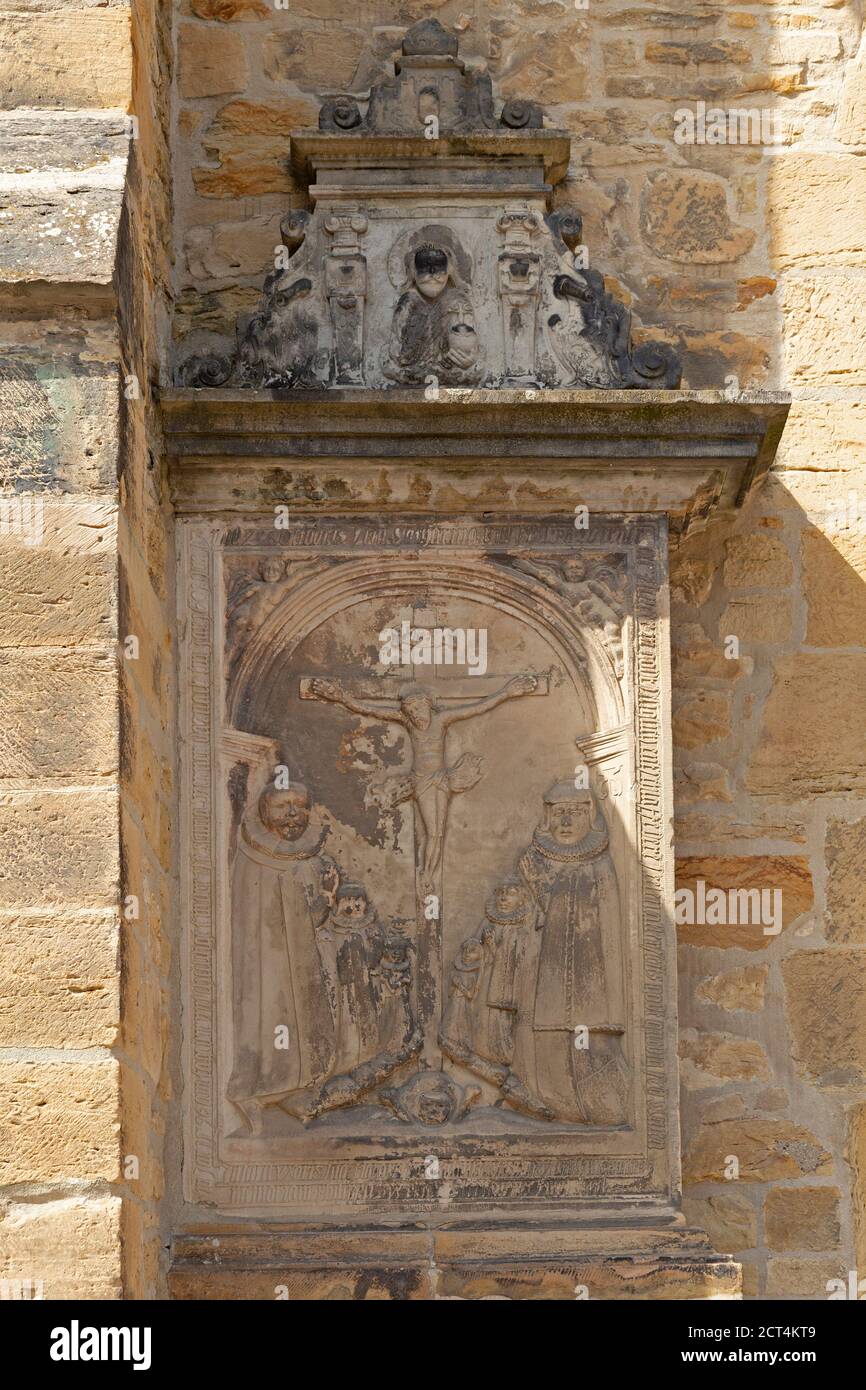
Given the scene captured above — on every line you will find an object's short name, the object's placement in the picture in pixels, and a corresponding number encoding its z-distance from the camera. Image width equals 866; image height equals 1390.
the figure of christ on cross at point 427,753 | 4.86
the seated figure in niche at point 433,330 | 4.98
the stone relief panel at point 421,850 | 4.73
